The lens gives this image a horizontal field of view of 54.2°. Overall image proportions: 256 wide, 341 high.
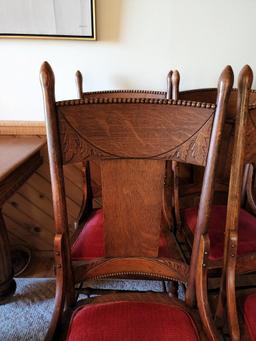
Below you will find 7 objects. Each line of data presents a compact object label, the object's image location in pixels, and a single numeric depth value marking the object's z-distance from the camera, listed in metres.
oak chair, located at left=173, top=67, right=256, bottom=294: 0.86
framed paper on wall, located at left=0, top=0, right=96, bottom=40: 1.10
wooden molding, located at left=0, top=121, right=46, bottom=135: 1.29
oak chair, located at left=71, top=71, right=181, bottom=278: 0.84
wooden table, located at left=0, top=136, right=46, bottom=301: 0.96
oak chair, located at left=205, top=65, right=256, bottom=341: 0.61
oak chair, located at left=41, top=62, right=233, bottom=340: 0.58
